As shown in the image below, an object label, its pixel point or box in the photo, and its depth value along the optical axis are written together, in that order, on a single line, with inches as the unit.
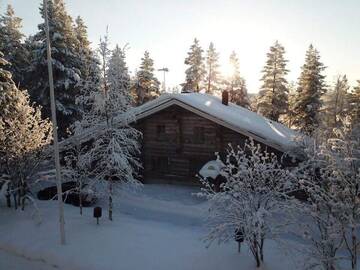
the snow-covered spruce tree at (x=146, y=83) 2158.0
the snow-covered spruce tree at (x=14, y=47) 1302.4
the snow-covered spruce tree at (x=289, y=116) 1811.9
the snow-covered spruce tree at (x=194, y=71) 2212.1
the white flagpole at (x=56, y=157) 594.9
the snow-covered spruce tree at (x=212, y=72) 2241.6
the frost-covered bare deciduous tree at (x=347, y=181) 447.8
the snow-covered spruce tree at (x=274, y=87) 1855.3
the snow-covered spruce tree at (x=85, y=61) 720.3
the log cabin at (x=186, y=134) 989.2
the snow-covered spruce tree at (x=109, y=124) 717.9
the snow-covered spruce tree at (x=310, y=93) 1675.7
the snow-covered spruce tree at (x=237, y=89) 2133.4
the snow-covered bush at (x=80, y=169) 733.9
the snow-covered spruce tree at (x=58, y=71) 1168.8
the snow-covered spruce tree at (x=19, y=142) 767.7
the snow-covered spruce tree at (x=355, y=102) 1768.1
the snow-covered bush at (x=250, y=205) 514.6
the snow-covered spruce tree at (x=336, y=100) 1981.1
